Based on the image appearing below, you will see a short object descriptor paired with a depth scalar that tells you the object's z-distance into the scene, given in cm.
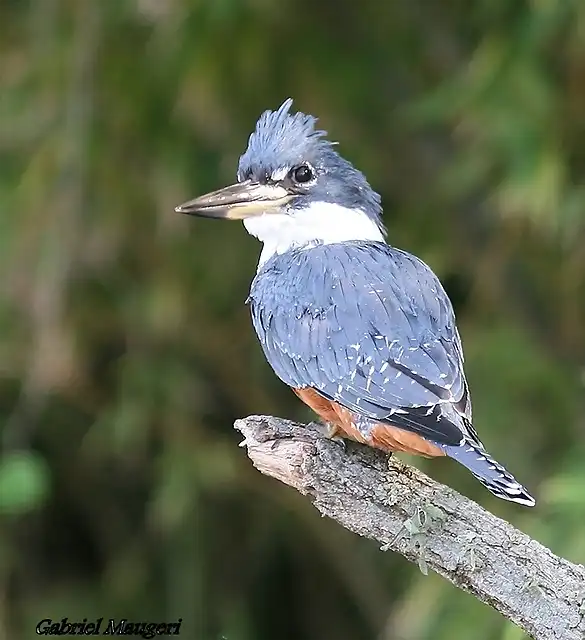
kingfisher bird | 738
